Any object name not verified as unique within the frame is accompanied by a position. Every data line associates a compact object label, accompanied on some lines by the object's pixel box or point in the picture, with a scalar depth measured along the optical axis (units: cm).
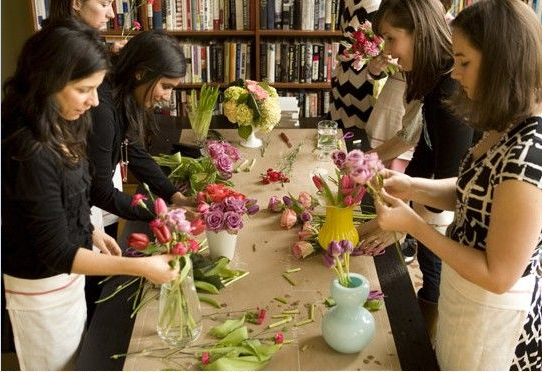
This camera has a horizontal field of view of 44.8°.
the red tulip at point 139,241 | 150
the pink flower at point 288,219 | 210
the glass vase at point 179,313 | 155
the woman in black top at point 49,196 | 150
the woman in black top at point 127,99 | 202
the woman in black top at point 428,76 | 206
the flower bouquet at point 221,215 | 176
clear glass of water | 274
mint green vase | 150
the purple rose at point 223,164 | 230
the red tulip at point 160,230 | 145
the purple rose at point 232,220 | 176
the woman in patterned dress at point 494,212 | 137
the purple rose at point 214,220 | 176
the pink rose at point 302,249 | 193
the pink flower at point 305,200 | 219
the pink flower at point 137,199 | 163
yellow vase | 189
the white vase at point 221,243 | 186
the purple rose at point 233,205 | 177
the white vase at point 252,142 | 278
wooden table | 152
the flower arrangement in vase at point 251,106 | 267
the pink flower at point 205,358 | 149
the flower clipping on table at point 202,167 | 232
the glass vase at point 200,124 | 278
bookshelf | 427
